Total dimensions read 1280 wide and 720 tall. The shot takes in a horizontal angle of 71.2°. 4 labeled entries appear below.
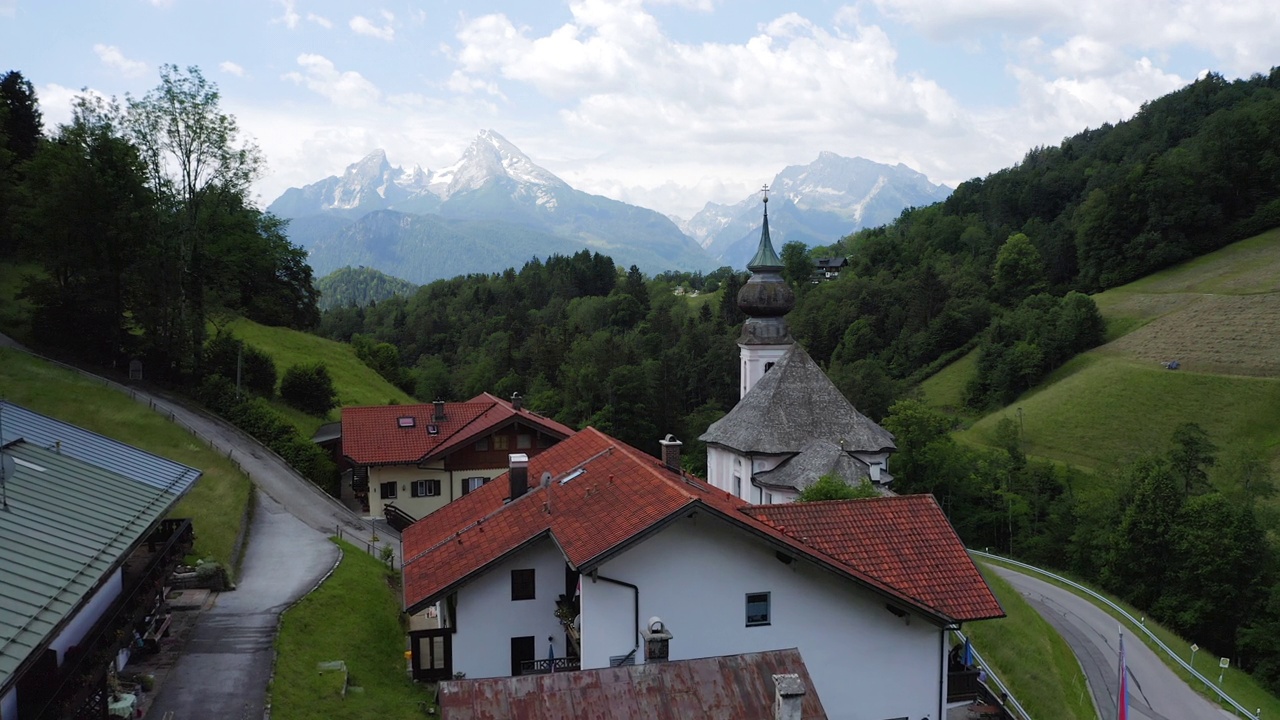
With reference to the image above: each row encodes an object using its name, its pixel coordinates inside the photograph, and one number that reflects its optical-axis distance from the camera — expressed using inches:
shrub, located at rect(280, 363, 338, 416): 1957.4
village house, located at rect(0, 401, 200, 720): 494.9
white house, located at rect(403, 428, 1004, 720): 730.8
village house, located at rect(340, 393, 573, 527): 1619.1
